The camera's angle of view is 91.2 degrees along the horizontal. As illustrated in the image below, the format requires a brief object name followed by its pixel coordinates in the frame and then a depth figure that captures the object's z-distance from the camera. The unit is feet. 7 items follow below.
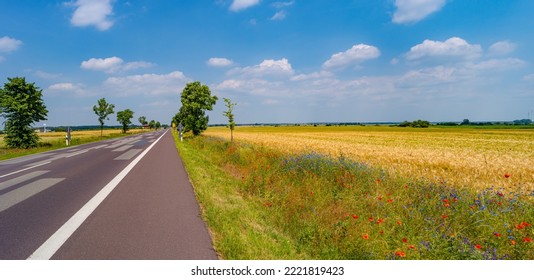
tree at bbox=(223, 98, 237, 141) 78.12
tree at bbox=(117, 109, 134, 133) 264.31
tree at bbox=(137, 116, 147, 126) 522.47
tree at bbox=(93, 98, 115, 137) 180.86
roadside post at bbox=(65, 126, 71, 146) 83.23
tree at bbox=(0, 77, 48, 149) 88.02
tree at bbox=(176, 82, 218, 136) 125.80
